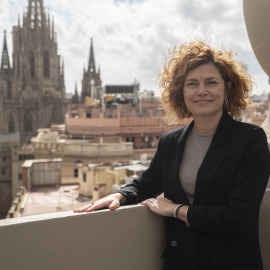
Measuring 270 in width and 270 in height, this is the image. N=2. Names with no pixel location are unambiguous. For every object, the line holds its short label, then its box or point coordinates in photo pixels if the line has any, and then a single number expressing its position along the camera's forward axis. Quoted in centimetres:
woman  162
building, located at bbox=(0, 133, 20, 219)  3298
